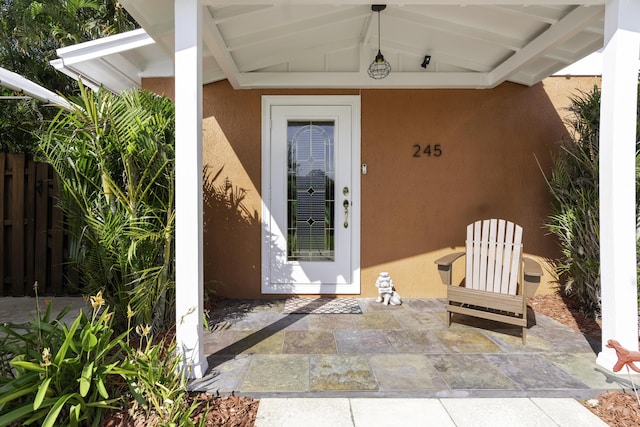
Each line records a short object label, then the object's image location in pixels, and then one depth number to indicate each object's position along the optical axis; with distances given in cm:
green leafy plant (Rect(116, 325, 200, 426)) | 180
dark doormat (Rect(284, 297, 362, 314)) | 377
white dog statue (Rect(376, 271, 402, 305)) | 399
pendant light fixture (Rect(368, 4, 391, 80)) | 358
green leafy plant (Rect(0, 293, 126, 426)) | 166
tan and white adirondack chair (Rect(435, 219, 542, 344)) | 290
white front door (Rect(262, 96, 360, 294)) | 423
